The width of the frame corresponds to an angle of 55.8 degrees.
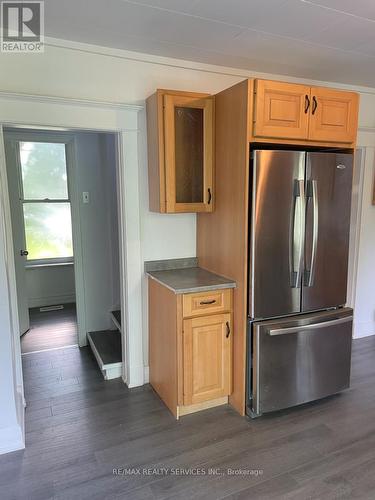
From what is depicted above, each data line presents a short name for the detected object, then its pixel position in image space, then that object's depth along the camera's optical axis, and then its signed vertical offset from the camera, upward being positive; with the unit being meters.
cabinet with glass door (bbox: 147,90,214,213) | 2.50 +0.28
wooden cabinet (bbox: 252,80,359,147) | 2.23 +0.49
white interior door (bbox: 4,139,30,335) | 3.82 -0.44
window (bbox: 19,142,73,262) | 4.84 -0.12
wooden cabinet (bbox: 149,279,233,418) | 2.38 -1.10
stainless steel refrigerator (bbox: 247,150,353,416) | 2.30 -0.58
